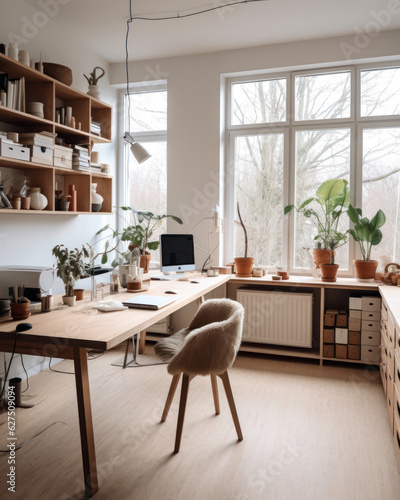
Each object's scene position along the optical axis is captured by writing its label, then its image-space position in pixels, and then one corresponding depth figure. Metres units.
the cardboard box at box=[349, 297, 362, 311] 3.66
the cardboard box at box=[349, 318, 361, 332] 3.69
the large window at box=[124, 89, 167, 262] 4.63
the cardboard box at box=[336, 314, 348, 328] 3.74
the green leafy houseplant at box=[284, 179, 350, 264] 3.80
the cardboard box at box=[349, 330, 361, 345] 3.69
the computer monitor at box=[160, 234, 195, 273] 3.80
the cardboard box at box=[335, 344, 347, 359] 3.73
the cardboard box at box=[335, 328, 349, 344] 3.73
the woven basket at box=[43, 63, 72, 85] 3.33
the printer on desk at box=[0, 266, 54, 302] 2.50
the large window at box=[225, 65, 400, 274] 3.98
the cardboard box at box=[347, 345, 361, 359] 3.70
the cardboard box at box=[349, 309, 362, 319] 3.67
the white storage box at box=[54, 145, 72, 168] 3.28
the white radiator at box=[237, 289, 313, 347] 3.91
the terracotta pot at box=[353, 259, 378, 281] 3.74
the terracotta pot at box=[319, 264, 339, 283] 3.79
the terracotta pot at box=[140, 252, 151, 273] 3.68
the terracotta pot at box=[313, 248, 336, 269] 3.92
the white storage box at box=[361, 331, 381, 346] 3.63
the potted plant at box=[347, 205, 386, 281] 3.64
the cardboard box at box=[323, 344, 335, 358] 3.77
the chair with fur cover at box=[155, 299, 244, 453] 2.18
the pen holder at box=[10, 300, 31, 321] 2.13
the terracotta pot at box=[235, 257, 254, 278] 4.08
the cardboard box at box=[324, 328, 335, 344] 3.77
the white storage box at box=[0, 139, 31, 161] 2.79
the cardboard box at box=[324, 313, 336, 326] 3.76
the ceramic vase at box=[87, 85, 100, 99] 3.88
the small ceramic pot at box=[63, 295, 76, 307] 2.52
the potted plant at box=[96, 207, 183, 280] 3.70
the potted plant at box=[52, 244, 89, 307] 2.49
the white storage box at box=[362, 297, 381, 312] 3.61
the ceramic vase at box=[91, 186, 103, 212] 3.90
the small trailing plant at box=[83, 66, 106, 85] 3.92
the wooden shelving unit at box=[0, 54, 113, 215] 3.01
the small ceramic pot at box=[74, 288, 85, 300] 2.71
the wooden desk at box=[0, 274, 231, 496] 1.85
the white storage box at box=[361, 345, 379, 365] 3.64
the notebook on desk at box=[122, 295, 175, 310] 2.46
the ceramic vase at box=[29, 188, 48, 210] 3.14
